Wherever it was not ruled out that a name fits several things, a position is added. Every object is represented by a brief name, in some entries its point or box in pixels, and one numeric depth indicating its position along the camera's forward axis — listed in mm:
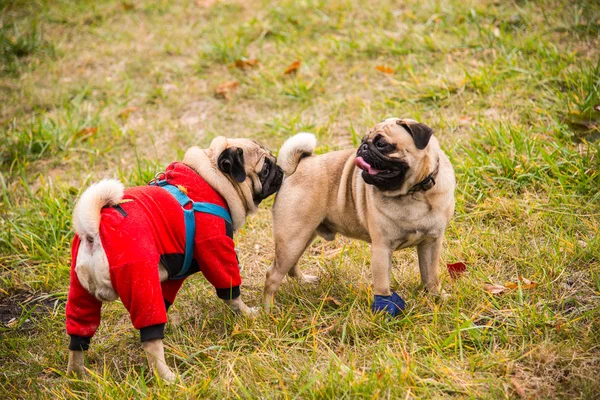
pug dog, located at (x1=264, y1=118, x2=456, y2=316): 3668
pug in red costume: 3428
